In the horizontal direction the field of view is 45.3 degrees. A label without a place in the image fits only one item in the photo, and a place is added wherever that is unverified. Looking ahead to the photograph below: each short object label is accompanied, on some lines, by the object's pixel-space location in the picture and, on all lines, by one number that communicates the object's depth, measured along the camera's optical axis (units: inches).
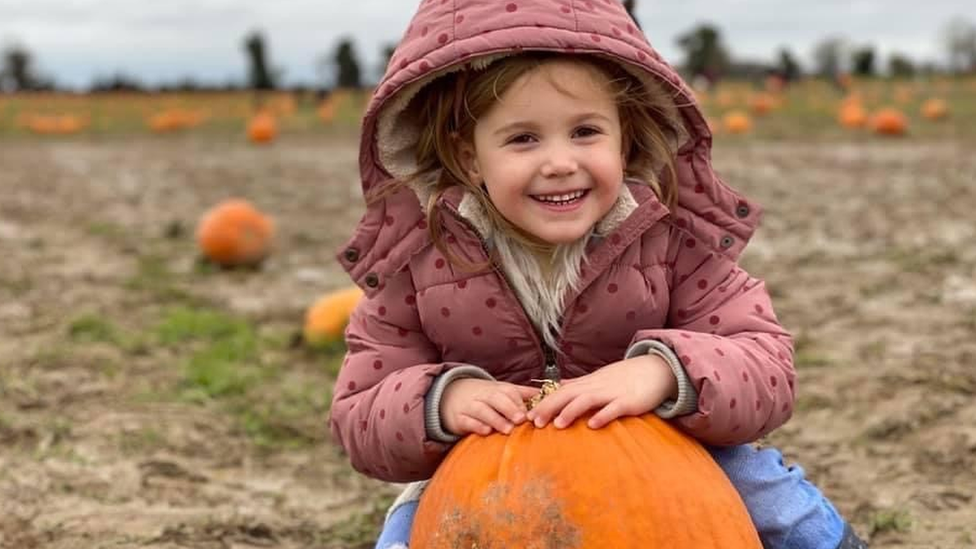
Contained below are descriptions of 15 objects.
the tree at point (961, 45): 2021.4
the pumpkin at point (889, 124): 587.2
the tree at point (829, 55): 1945.1
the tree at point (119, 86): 1630.2
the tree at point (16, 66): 1929.8
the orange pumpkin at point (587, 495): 84.5
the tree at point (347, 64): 1309.1
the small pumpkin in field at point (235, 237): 294.2
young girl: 91.3
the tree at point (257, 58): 1349.7
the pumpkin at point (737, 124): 626.5
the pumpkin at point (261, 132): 695.7
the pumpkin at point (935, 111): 673.6
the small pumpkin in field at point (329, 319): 215.5
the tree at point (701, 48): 1261.1
